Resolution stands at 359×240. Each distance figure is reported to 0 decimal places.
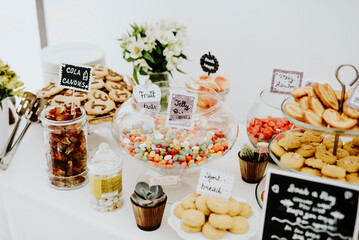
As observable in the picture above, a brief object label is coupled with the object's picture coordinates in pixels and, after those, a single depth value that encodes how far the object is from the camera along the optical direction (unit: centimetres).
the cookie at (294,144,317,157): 122
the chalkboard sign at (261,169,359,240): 101
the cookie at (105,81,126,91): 179
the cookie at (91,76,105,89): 176
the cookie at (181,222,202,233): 108
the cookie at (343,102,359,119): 107
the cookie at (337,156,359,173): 114
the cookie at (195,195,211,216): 112
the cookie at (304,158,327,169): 115
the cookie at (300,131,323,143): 132
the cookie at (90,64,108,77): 187
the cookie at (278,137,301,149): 126
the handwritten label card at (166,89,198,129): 136
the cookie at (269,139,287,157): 125
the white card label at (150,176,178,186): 123
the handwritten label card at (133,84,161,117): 141
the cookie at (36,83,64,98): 172
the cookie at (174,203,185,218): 114
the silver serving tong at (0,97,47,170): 156
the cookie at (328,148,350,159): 122
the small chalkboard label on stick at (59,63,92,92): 154
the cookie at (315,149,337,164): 117
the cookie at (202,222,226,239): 106
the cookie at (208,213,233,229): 107
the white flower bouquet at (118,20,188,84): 190
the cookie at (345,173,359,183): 111
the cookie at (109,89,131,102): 171
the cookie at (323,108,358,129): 104
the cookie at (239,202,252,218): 115
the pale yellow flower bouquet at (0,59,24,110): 152
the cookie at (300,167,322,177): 115
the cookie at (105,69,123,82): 186
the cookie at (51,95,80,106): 165
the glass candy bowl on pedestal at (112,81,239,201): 130
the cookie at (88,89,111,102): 168
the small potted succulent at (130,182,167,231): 116
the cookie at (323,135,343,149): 129
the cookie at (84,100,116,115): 159
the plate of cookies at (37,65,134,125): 161
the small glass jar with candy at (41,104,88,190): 136
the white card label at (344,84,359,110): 107
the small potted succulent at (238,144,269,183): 141
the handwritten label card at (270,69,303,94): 155
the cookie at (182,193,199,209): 115
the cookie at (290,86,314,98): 120
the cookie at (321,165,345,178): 111
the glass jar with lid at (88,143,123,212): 125
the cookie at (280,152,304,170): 117
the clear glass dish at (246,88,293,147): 154
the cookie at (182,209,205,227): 107
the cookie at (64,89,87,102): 166
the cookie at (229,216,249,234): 109
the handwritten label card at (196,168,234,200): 116
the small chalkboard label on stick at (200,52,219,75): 182
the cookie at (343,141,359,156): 126
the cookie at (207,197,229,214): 110
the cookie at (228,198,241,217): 113
